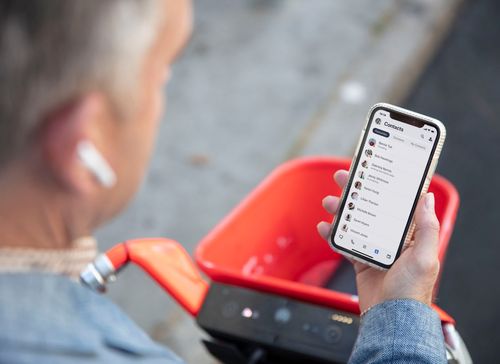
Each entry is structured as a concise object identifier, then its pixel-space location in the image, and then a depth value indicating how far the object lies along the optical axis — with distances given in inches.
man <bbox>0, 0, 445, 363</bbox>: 18.3
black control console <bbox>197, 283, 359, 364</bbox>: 39.0
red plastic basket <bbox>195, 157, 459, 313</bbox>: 48.1
